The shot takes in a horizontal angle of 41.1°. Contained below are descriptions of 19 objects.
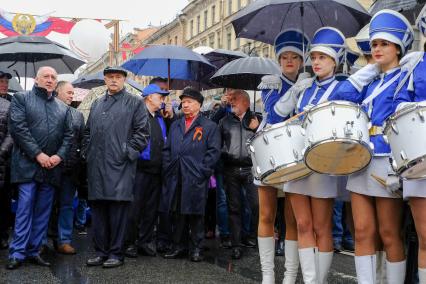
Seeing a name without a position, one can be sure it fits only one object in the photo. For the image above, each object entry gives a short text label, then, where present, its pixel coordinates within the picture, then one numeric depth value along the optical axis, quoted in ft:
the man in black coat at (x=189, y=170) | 21.35
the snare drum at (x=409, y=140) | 10.61
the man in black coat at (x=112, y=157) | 19.80
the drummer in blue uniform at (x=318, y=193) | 14.42
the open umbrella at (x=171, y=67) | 27.99
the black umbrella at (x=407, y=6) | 15.25
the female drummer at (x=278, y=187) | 15.93
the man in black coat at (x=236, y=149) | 22.54
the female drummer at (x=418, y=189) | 11.74
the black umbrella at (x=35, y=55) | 24.75
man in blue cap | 22.30
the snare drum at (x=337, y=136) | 11.99
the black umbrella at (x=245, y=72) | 24.45
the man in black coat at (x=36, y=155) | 19.21
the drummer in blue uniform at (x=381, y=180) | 12.79
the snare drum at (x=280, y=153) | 13.43
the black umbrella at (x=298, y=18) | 17.22
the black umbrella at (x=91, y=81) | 36.88
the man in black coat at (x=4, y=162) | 20.83
